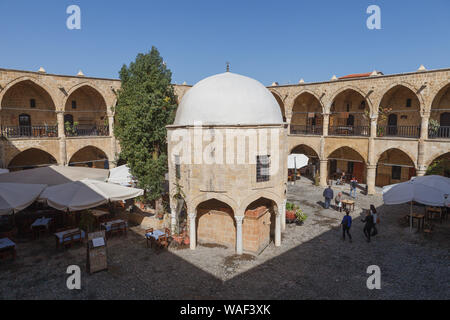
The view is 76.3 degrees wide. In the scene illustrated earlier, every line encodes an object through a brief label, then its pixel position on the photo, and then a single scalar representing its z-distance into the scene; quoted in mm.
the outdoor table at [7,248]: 9312
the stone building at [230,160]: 9828
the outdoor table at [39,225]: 11376
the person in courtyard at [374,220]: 11927
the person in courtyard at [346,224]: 11383
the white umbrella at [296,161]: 21453
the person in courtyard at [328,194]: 15898
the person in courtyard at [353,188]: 18609
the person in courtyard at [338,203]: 15609
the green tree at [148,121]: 13711
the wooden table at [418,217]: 12465
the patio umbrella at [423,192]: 11133
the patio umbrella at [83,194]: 9789
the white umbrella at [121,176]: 14625
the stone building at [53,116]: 17266
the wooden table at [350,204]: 15459
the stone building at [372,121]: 17125
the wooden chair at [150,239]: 10734
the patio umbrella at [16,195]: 9023
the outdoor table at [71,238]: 10320
